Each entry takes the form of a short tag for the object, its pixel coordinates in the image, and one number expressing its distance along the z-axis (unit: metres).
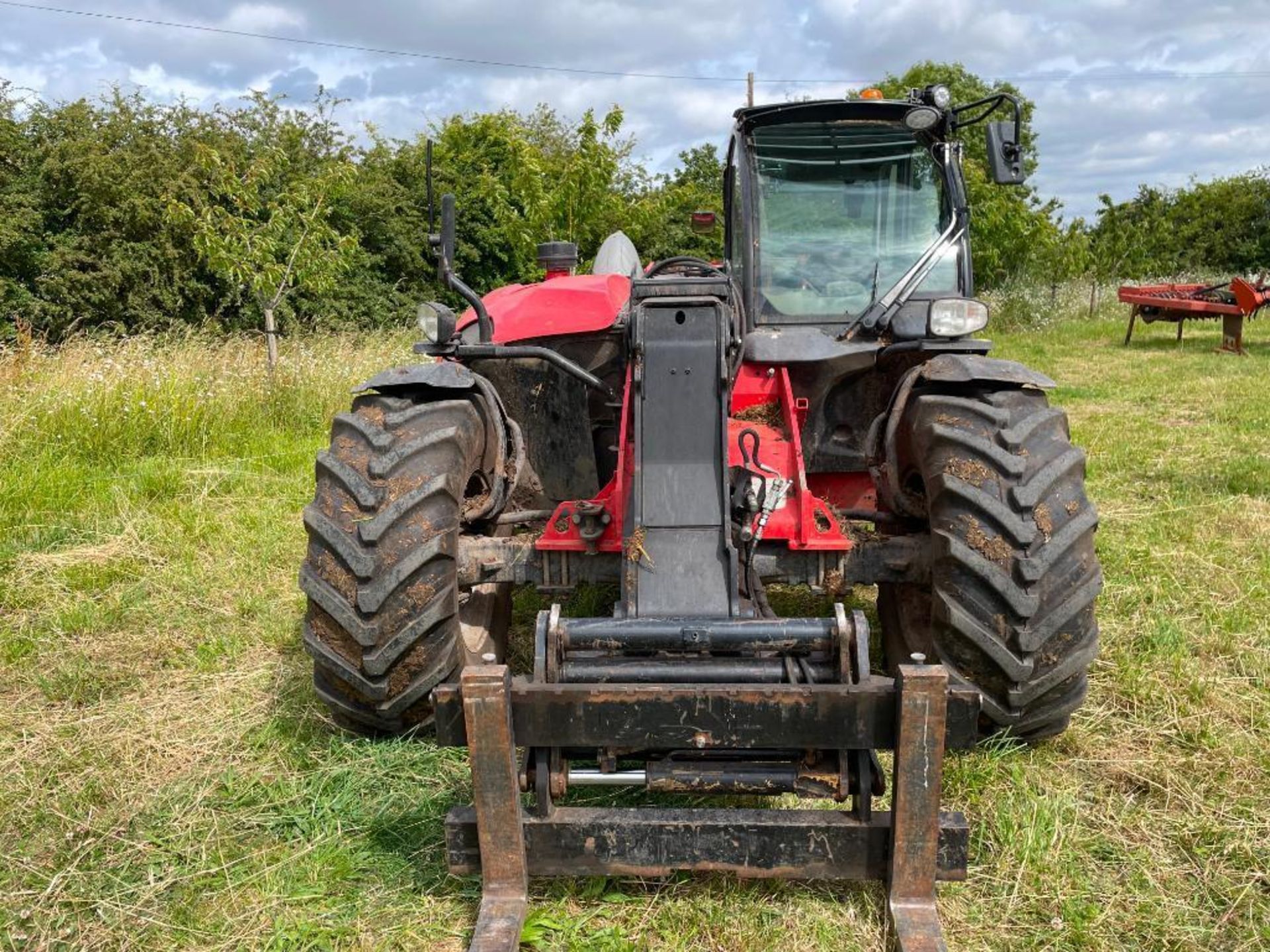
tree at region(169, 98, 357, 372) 9.98
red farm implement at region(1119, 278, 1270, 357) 16.27
